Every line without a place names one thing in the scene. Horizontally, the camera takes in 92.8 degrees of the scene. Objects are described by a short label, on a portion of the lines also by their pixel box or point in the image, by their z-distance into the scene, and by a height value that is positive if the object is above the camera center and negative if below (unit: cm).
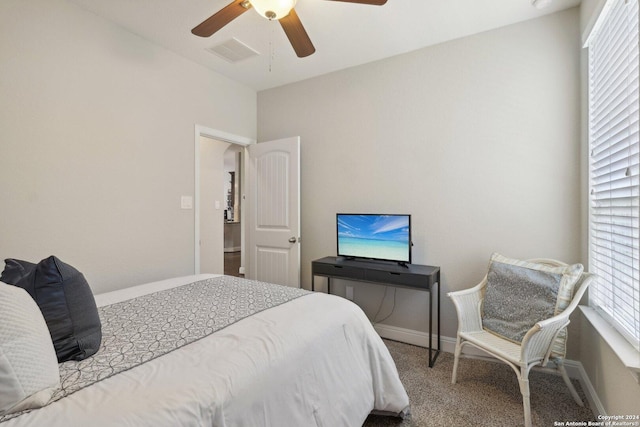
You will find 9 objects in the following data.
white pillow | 83 -44
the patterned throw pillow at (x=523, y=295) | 196 -57
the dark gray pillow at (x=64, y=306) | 112 -38
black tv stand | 246 -55
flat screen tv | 268 -25
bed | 90 -56
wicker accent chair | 172 -83
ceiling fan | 168 +113
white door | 332 -2
